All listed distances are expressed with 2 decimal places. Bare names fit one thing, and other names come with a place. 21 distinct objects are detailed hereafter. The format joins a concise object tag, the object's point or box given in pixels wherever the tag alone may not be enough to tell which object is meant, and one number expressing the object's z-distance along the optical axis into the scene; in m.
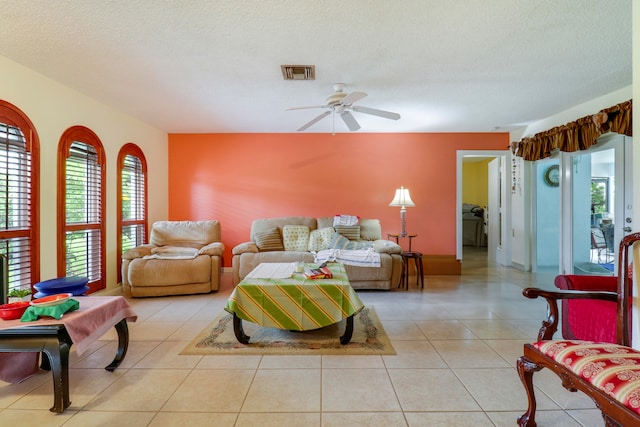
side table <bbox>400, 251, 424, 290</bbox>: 4.20
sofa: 4.01
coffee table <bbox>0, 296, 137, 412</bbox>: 1.60
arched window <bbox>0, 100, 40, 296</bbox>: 2.59
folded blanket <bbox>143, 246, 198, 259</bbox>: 3.93
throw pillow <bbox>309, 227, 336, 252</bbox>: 4.45
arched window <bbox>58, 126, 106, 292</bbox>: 3.19
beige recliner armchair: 3.74
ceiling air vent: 2.74
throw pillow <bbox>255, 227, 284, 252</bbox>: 4.32
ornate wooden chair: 1.13
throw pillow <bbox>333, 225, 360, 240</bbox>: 4.54
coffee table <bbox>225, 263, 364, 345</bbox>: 2.41
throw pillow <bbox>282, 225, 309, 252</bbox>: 4.49
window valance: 3.05
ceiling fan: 2.90
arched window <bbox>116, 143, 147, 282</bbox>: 4.09
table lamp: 4.56
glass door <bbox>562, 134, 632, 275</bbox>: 3.35
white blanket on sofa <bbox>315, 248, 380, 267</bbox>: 3.96
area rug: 2.34
